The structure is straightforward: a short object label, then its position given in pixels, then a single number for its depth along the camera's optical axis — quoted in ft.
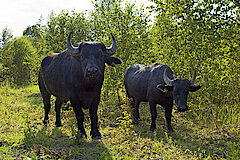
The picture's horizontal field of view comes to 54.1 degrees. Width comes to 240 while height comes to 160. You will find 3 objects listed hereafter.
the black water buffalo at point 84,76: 17.56
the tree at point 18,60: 66.46
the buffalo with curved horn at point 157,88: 20.44
